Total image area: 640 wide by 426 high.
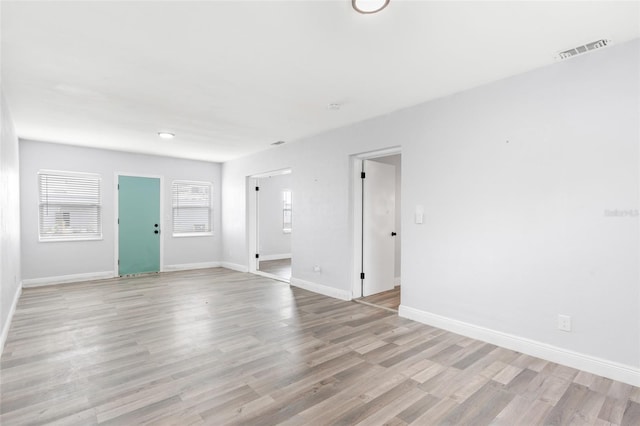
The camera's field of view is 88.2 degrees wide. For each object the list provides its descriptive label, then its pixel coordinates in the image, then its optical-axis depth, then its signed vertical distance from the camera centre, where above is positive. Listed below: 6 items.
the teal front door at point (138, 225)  6.85 -0.27
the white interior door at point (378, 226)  5.09 -0.24
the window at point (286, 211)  9.89 +0.02
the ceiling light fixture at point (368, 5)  2.04 +1.30
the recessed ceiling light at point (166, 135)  5.32 +1.26
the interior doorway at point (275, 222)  9.37 -0.30
